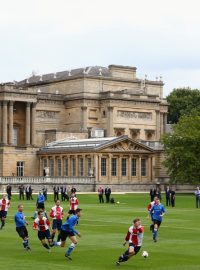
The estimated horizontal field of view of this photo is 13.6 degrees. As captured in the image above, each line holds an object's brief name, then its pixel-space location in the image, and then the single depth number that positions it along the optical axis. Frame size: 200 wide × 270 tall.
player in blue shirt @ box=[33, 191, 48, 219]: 55.98
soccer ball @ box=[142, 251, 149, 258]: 31.67
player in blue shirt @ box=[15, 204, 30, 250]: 35.41
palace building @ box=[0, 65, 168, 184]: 115.54
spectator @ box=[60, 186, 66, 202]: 83.81
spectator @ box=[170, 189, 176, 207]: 72.18
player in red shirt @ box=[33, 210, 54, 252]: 33.91
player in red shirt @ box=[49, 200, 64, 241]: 38.62
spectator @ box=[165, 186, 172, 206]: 73.62
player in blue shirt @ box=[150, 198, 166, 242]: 40.06
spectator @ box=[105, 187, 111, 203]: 80.56
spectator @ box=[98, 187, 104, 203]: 80.05
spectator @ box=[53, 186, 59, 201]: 82.92
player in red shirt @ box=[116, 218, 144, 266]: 30.33
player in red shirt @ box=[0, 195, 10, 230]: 46.27
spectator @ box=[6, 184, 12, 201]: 82.91
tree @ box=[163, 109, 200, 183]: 104.00
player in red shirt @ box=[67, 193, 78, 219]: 48.47
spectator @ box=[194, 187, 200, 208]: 72.00
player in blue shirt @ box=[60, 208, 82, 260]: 32.06
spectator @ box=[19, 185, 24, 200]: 86.56
